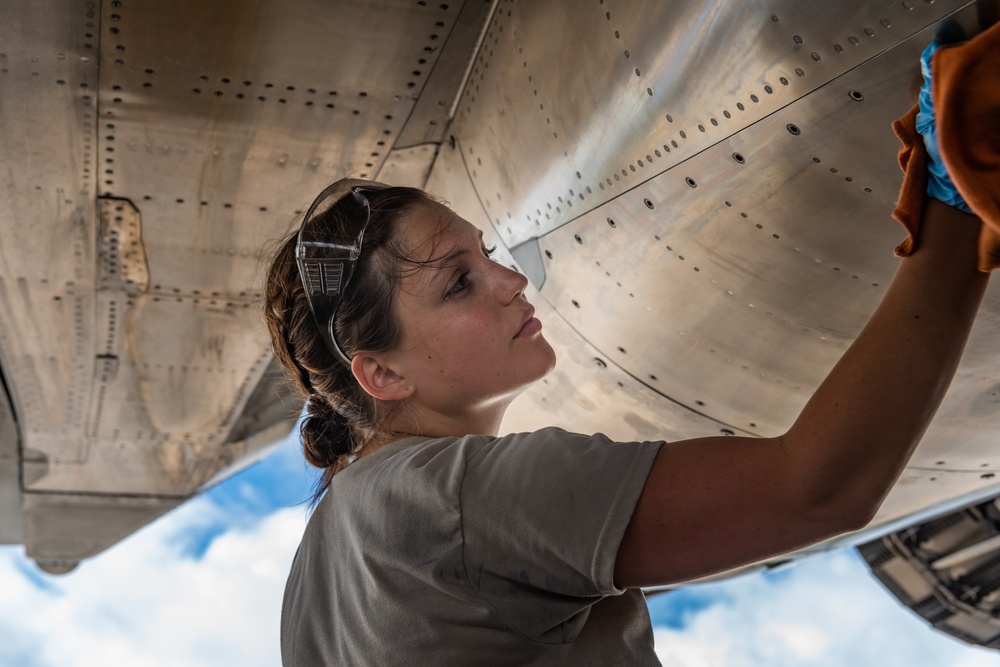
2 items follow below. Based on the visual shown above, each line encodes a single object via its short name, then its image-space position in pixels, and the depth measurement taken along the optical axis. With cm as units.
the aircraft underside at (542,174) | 219
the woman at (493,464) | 128
